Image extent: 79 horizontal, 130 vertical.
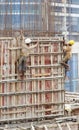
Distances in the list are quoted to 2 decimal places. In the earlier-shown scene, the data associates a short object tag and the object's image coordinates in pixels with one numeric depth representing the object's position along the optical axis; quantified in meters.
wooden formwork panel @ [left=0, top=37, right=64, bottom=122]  18.87
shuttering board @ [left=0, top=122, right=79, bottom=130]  18.01
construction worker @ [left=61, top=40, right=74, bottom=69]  19.92
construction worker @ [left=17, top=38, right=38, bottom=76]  18.84
